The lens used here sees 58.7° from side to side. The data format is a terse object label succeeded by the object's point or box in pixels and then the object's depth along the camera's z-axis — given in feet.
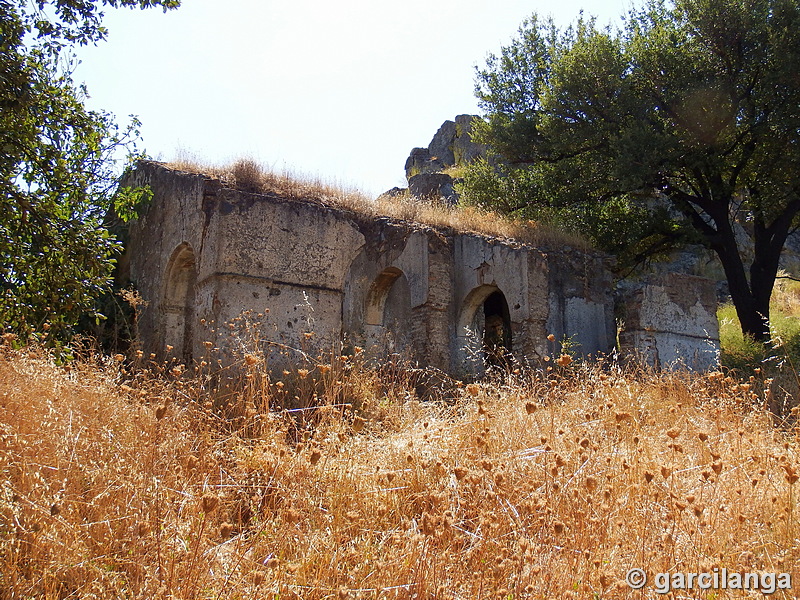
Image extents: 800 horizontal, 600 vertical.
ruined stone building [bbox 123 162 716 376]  30.63
